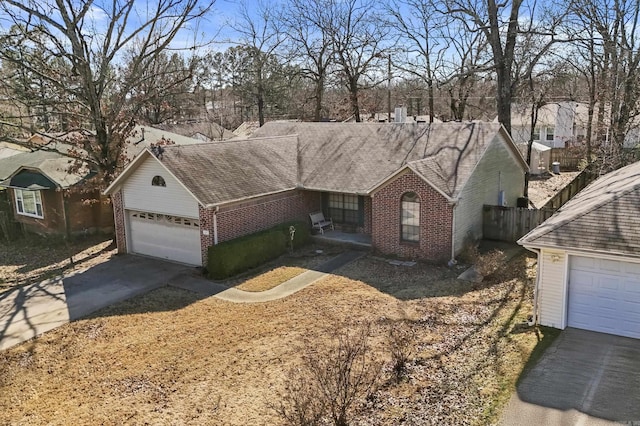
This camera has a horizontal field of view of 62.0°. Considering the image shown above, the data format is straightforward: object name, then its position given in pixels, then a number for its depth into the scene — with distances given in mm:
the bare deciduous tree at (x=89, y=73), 22234
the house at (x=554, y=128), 47231
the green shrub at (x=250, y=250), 19625
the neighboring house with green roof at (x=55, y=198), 26250
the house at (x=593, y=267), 12383
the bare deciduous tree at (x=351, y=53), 40250
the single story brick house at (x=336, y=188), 19984
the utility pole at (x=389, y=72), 39444
